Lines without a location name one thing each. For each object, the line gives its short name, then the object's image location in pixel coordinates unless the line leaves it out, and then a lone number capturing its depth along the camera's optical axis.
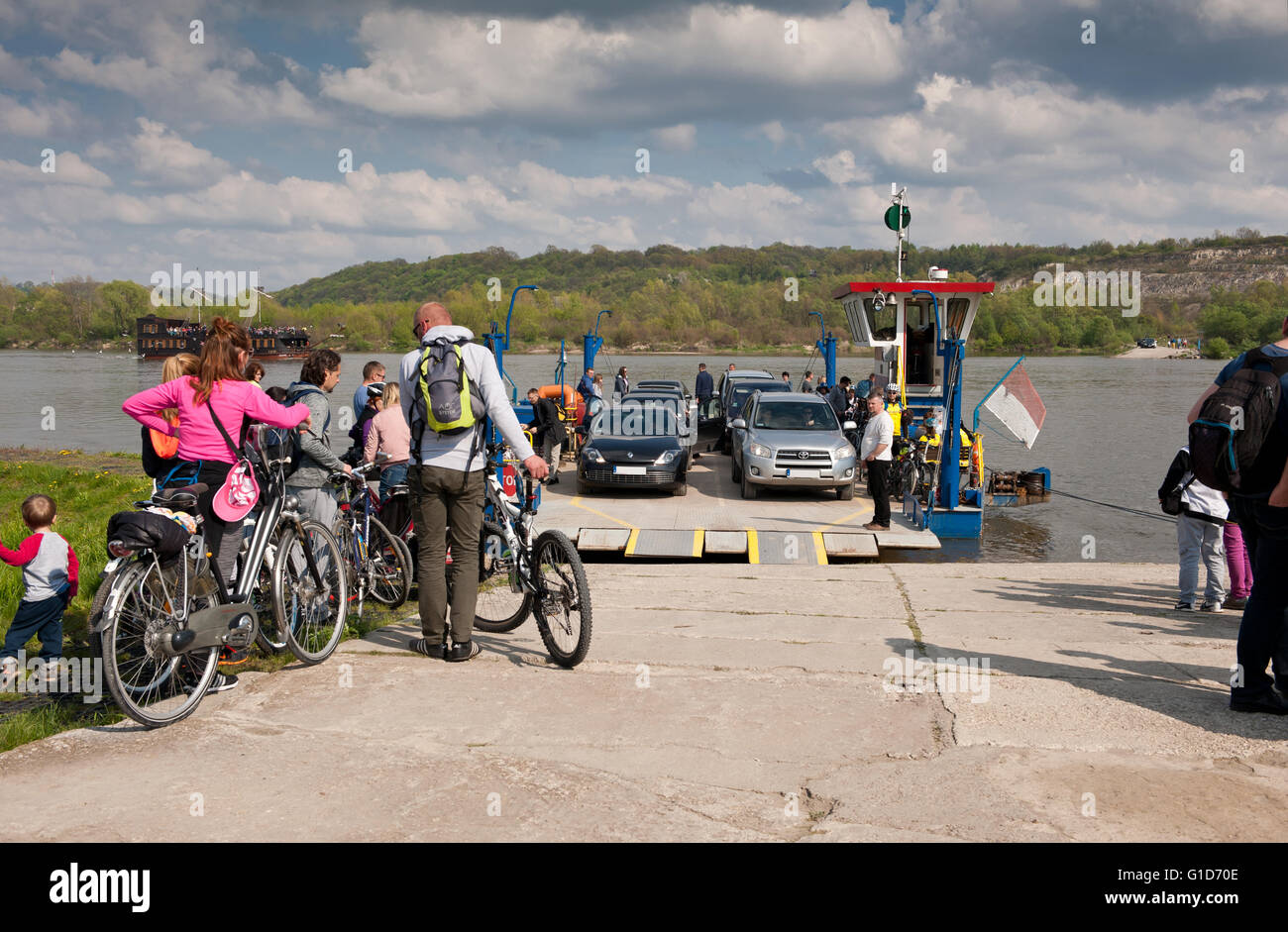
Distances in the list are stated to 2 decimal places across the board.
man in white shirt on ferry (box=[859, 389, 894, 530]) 12.52
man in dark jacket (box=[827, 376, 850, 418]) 22.17
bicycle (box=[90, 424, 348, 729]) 4.50
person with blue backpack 4.85
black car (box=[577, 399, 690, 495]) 15.59
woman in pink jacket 5.28
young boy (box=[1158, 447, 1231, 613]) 7.98
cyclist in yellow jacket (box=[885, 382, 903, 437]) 16.67
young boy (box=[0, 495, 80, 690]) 6.53
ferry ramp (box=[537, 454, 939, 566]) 11.70
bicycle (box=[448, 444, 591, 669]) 5.78
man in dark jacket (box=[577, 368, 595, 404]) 20.72
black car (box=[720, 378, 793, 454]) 23.77
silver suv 15.35
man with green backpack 5.63
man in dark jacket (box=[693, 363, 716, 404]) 28.44
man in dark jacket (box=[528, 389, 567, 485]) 18.00
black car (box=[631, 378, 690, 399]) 24.27
